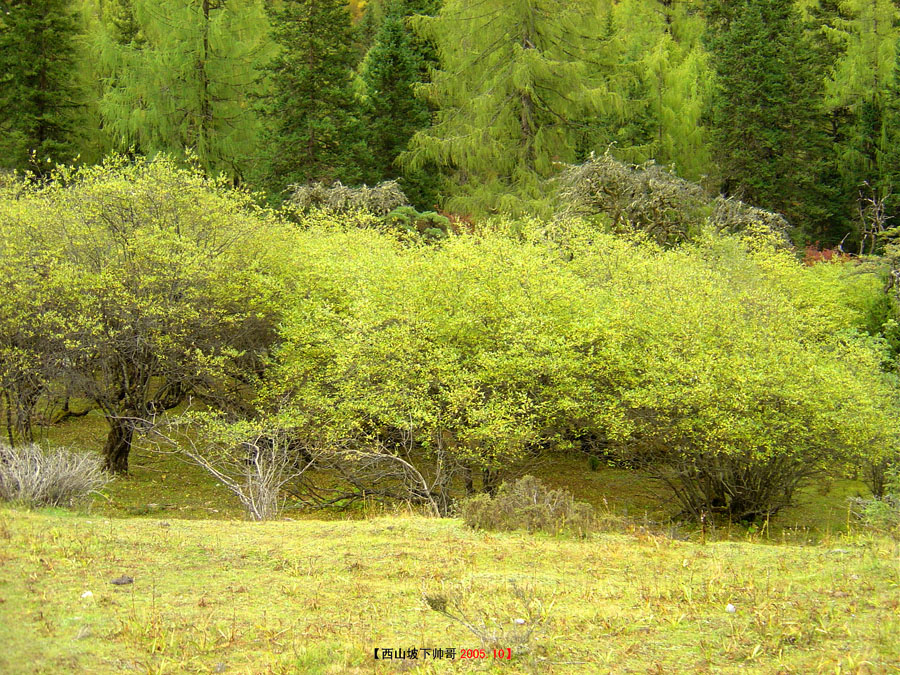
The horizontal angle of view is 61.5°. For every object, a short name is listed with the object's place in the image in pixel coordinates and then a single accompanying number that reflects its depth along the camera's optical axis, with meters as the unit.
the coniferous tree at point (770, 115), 32.72
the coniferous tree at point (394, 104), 30.39
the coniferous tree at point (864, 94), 34.94
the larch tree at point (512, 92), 26.16
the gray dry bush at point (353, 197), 24.02
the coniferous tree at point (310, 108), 27.83
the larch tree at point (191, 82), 28.33
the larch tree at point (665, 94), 32.94
